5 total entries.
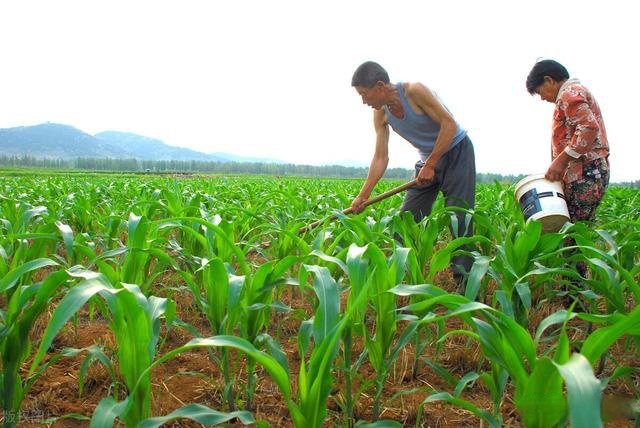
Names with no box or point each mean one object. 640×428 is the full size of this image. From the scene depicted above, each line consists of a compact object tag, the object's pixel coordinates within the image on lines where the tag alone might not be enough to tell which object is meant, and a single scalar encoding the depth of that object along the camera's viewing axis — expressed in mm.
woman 2838
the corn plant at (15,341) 1208
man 3207
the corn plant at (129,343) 972
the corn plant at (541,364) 709
